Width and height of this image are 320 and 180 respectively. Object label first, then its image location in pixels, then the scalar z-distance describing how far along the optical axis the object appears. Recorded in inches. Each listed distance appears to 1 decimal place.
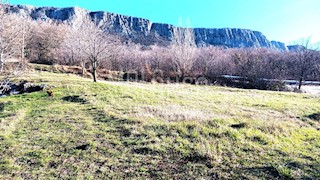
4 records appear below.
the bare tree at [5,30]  408.7
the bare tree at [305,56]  1460.4
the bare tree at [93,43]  872.3
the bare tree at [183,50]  1507.1
